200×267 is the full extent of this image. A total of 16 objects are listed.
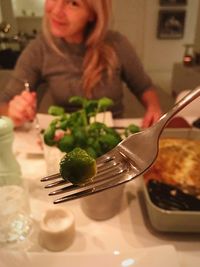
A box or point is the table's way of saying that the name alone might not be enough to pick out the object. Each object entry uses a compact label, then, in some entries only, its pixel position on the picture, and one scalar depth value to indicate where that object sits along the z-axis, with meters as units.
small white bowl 0.50
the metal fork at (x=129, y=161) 0.34
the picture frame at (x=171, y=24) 3.58
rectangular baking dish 0.49
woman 1.17
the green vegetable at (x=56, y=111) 0.59
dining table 0.47
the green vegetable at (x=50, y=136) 0.56
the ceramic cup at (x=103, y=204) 0.54
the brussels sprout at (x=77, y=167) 0.32
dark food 0.50
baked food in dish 0.57
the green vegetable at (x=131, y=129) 0.57
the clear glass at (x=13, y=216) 0.50
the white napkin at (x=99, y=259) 0.46
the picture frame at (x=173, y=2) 3.50
